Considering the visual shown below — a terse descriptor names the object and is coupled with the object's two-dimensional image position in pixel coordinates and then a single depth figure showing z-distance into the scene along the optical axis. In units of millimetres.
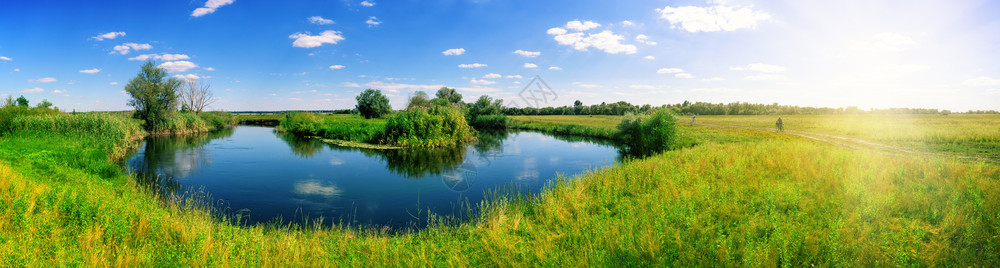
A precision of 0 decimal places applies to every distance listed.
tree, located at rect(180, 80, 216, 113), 61156
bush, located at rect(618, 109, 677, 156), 22719
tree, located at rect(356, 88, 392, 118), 68812
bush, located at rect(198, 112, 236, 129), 50509
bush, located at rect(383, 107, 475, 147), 26266
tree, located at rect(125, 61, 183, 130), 37344
